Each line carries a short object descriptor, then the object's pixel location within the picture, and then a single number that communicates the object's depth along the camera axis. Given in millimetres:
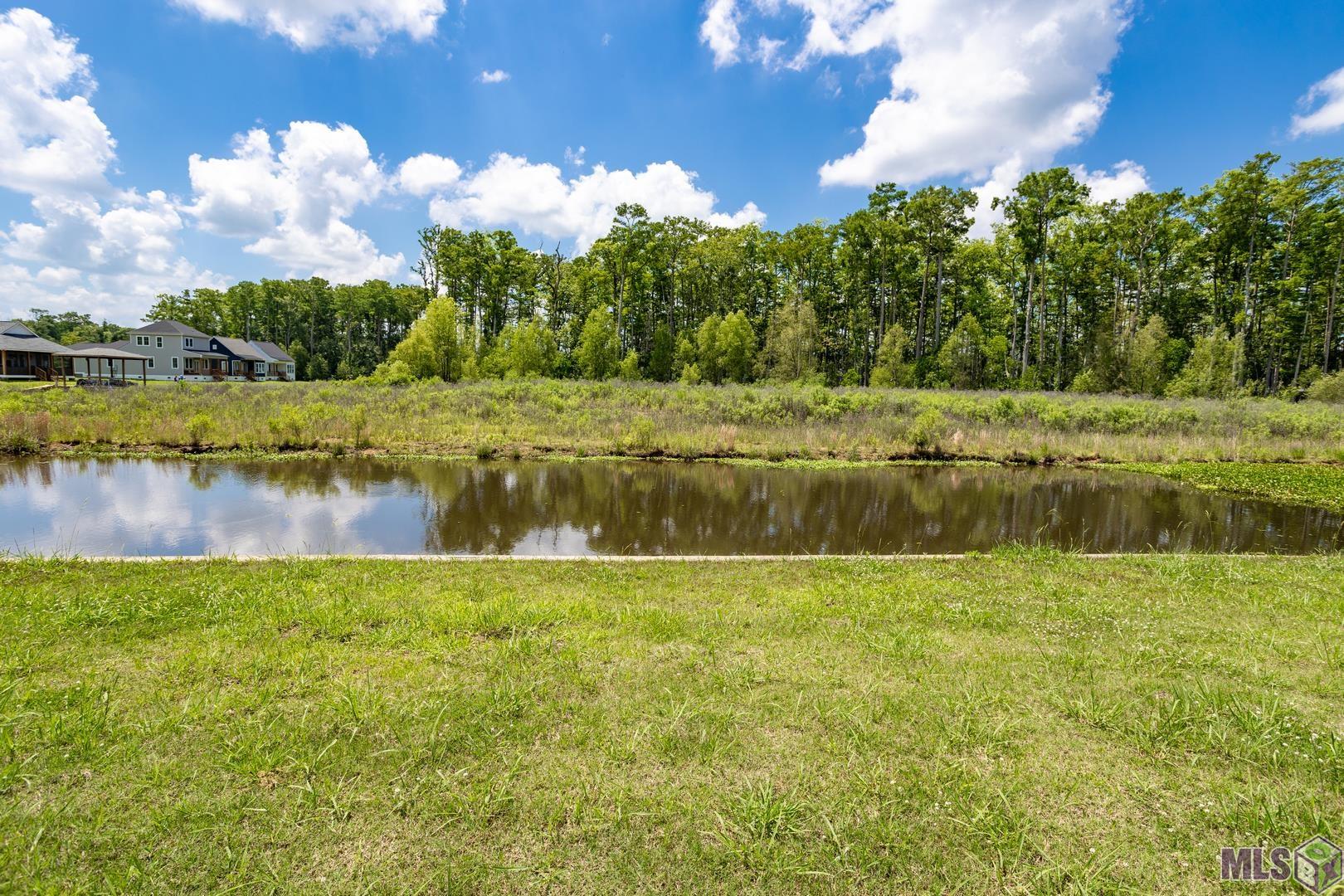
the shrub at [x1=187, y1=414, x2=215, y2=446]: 17016
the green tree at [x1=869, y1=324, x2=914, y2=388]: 39938
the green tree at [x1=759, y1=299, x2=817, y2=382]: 41812
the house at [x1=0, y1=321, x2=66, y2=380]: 44281
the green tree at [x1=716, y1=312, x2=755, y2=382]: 45031
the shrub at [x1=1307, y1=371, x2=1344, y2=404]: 30531
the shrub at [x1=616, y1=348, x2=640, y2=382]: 39656
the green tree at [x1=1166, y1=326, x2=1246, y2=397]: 31859
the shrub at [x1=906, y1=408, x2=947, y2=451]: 19594
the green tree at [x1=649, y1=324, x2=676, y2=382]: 49500
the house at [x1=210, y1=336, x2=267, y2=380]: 64500
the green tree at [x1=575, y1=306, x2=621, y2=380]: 41062
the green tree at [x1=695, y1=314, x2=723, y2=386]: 45812
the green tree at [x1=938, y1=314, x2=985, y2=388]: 40656
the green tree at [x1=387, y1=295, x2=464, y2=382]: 37219
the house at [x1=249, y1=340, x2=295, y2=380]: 69369
